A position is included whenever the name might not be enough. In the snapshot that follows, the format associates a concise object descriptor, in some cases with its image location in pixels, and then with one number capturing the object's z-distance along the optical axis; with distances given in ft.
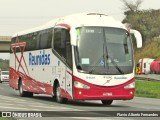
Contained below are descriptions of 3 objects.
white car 214.07
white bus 69.05
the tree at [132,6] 369.30
